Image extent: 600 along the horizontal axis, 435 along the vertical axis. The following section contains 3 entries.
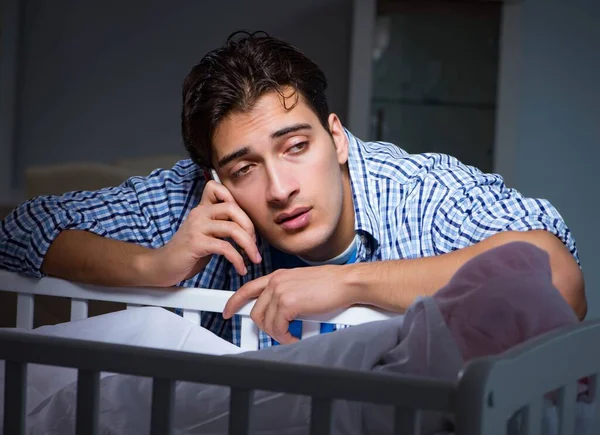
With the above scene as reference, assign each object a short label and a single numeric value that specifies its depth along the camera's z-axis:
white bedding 1.51
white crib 1.12
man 1.51
